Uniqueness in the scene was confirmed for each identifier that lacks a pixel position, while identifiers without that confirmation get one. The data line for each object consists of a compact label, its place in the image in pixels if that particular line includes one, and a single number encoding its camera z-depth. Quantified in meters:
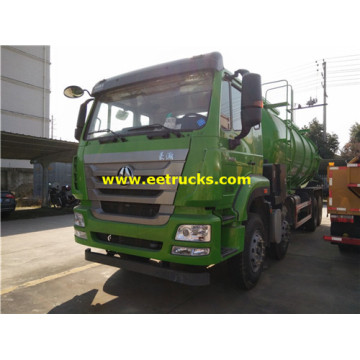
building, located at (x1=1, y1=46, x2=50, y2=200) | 24.52
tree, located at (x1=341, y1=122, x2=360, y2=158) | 30.71
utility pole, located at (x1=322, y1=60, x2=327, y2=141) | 24.10
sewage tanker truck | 2.81
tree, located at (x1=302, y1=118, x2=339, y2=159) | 26.82
